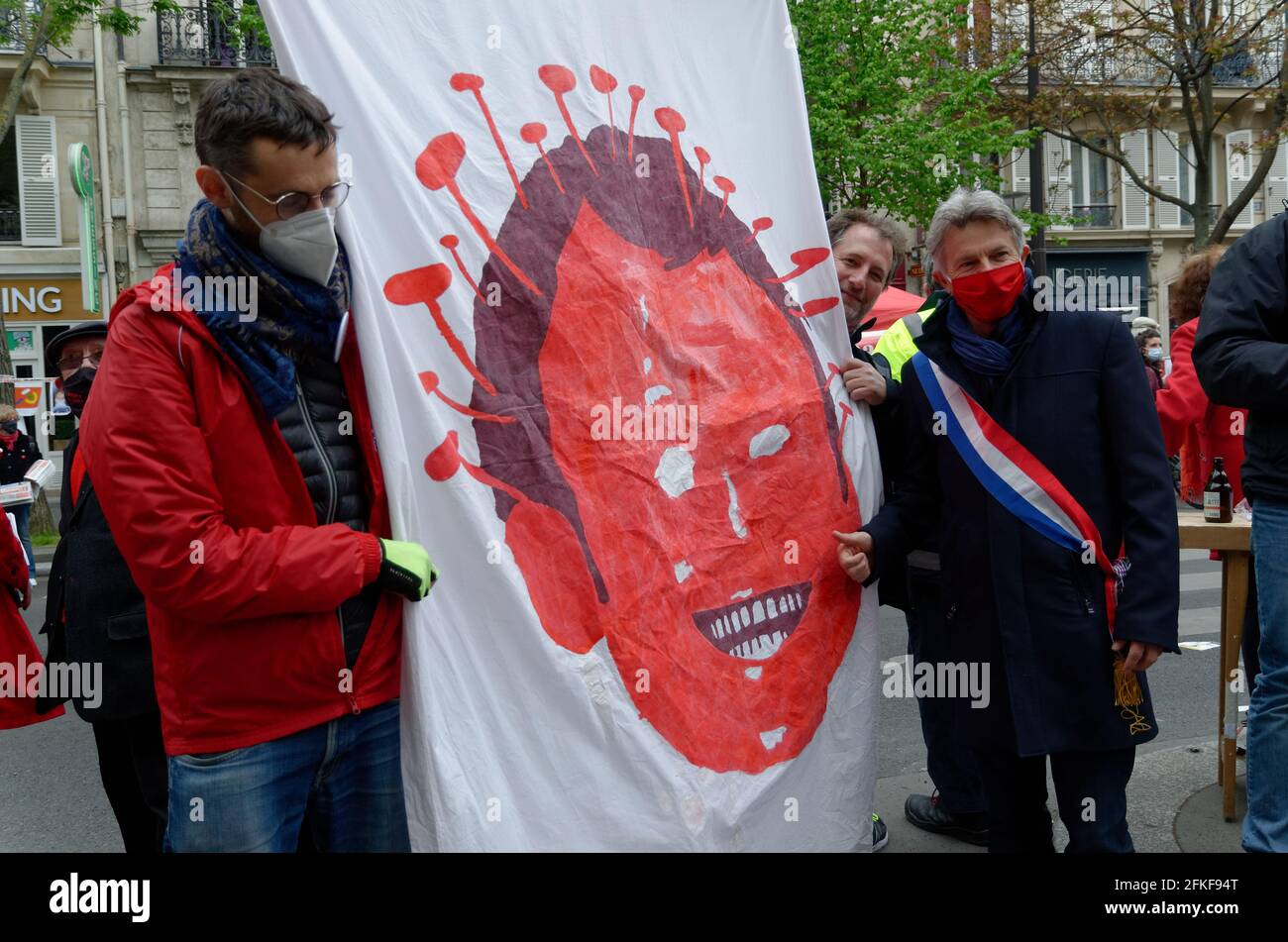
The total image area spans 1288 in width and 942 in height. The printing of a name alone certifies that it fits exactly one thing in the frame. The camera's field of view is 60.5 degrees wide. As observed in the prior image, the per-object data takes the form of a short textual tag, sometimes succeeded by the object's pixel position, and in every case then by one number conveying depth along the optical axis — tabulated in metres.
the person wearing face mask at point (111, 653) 2.62
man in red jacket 1.76
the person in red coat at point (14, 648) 3.29
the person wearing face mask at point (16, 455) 9.34
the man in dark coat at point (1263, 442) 2.70
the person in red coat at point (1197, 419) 4.07
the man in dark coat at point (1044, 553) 2.44
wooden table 3.71
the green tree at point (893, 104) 17.53
